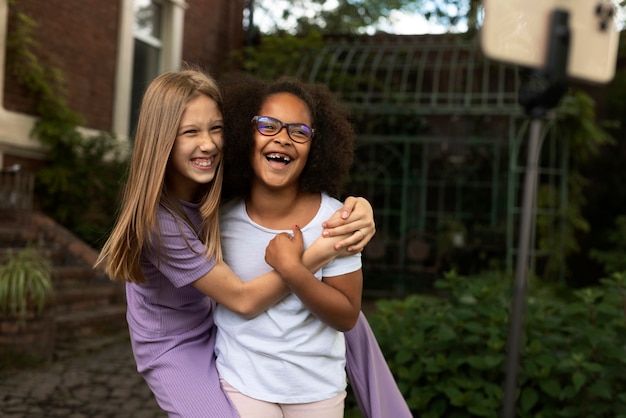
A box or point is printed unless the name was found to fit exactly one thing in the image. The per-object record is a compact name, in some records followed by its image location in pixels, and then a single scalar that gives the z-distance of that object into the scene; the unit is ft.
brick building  27.17
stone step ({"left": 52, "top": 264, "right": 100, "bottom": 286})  24.57
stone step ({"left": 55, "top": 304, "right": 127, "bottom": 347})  21.99
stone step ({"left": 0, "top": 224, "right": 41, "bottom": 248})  24.39
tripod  6.29
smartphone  6.32
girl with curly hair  7.29
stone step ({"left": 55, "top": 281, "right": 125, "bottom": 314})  23.27
